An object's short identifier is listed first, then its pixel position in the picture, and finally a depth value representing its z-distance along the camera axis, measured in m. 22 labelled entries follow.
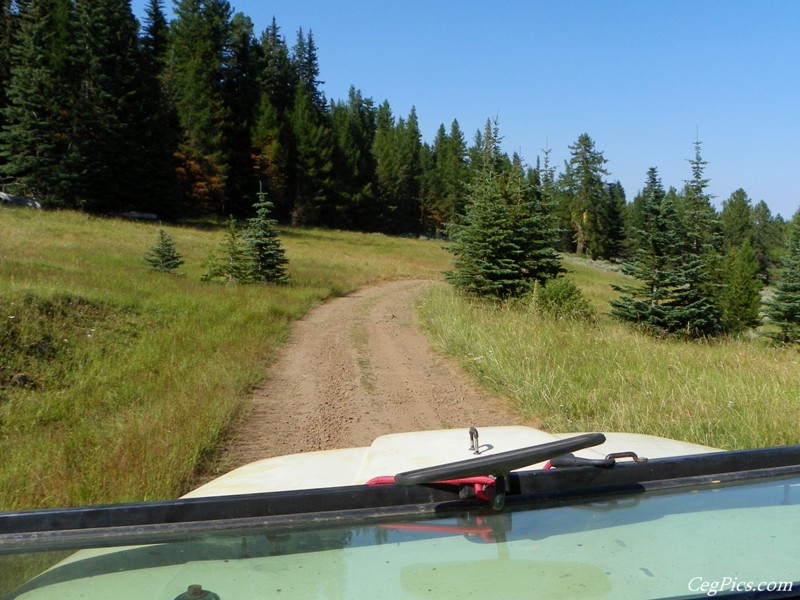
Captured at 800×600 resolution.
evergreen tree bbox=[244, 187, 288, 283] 21.97
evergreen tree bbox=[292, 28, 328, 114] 91.81
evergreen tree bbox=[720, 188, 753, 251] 98.75
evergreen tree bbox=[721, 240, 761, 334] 34.88
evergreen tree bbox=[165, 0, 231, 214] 60.38
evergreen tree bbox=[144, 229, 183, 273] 21.41
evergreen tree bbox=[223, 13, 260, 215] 65.94
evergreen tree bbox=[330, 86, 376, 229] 76.69
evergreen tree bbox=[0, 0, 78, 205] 44.50
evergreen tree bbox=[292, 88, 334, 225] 70.94
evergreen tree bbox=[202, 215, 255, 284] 21.55
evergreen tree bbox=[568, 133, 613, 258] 83.50
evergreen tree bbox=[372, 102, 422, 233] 87.44
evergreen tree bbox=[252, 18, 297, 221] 67.94
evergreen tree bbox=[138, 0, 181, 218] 53.00
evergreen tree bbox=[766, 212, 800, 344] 24.27
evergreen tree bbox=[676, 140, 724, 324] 19.50
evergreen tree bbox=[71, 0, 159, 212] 47.56
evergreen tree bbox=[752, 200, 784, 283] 107.52
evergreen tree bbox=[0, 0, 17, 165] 52.71
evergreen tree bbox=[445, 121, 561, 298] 18.70
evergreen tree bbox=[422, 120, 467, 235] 92.60
